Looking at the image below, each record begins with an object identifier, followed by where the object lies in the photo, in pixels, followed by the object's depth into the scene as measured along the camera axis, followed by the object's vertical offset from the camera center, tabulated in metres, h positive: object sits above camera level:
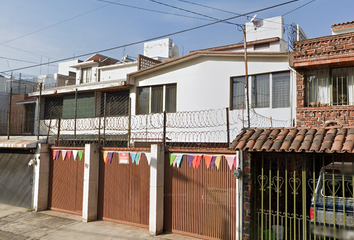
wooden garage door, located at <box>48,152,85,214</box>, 10.78 -1.74
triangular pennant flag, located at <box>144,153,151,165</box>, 9.04 -0.53
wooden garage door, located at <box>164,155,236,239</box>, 7.61 -1.61
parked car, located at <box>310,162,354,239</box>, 5.48 -1.46
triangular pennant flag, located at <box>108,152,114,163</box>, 10.04 -0.59
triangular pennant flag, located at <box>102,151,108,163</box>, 10.18 -0.60
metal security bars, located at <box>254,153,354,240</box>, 5.75 -1.47
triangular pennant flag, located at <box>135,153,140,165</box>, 9.31 -0.60
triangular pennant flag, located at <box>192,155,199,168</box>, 8.28 -0.54
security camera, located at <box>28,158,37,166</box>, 11.81 -0.98
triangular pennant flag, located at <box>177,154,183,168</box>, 8.55 -0.57
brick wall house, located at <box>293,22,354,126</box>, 10.68 +2.35
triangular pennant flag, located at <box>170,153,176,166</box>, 8.70 -0.51
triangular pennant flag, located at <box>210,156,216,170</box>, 7.95 -0.59
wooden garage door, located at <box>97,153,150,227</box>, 9.10 -1.68
